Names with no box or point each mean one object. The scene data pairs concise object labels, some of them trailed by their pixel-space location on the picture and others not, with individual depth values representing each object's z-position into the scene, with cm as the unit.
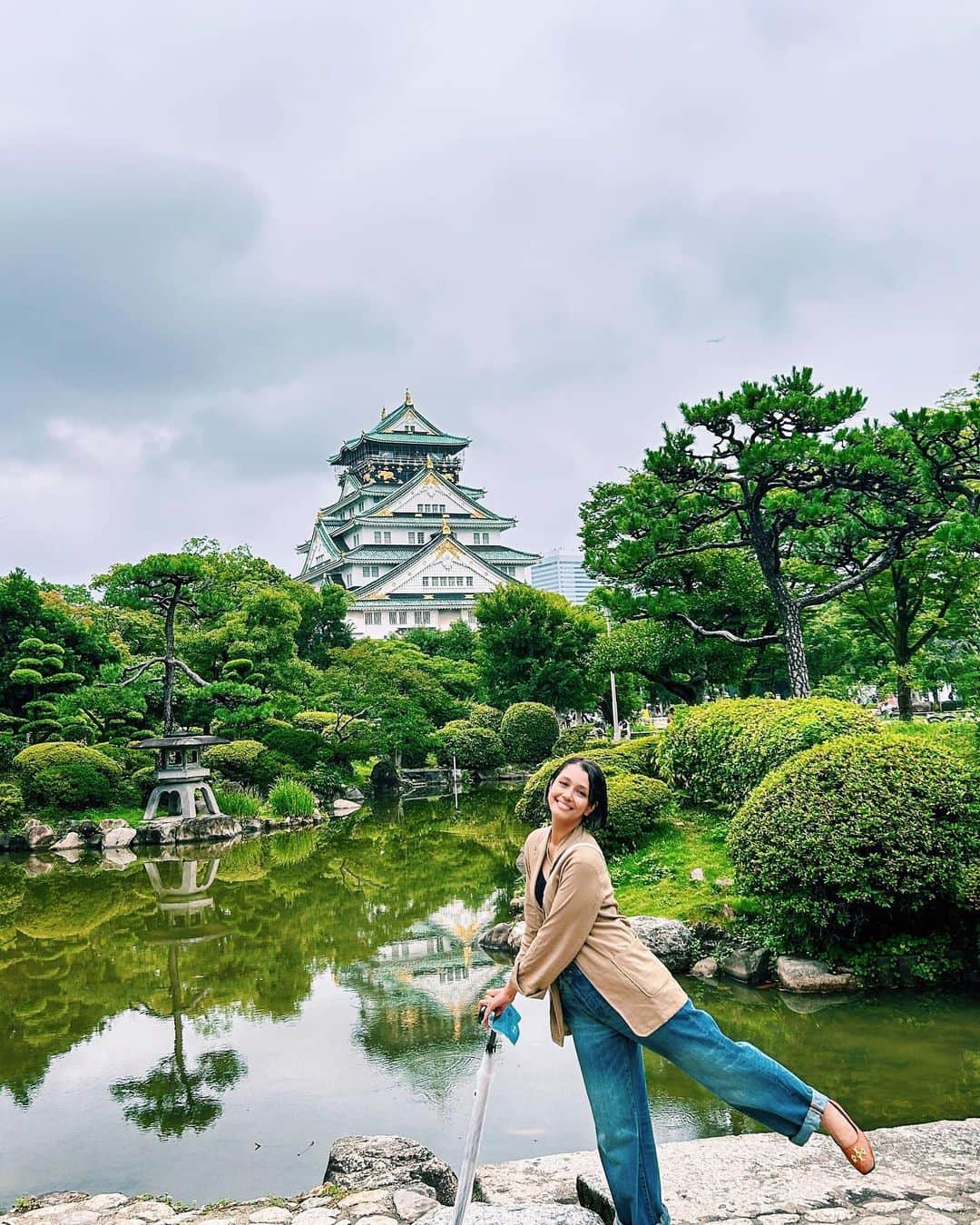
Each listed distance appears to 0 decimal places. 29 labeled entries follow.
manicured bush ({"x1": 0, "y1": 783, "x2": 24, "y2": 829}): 1523
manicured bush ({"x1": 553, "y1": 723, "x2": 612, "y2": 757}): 2098
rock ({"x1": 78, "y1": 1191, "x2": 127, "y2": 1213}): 342
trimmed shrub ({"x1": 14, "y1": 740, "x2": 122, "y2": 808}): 1598
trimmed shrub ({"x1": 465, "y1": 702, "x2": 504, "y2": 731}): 2439
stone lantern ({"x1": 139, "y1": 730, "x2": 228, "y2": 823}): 1597
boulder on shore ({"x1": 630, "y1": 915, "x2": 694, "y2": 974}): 656
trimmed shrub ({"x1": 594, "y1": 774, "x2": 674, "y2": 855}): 960
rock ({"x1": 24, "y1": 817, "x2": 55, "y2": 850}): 1516
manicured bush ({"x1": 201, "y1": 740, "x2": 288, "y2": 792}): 1855
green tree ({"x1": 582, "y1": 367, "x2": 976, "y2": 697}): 1059
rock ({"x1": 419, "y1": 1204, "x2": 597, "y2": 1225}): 261
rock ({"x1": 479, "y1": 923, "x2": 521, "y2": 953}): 785
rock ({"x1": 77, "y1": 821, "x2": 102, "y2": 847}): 1545
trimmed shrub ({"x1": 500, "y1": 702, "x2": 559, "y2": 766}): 2297
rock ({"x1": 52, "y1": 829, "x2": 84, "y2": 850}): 1516
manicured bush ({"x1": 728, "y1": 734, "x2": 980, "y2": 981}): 572
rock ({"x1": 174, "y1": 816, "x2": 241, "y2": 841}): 1571
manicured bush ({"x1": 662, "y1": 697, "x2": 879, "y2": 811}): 840
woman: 248
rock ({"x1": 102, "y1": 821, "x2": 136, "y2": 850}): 1508
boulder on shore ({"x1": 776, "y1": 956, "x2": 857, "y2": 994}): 602
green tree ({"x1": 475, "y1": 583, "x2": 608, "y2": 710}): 2409
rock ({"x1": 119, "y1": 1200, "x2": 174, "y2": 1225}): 329
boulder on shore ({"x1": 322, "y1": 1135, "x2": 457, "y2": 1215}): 348
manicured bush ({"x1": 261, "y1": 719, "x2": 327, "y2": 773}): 1947
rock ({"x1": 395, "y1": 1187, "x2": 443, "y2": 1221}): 309
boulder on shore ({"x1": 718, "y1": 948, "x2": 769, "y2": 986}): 632
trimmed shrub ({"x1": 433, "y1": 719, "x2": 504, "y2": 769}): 2320
